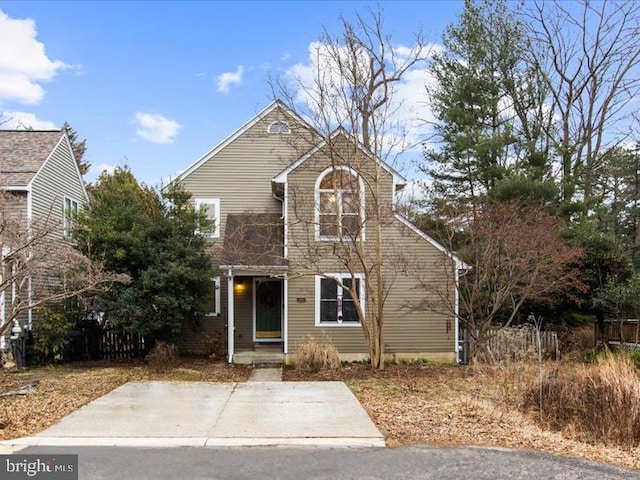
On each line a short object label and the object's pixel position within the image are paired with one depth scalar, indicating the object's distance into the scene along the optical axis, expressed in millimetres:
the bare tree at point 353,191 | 13023
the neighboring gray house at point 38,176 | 14680
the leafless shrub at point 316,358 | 12930
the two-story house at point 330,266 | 13984
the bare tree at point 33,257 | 9523
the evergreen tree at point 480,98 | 22422
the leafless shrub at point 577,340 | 17094
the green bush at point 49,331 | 13305
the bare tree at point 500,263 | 13523
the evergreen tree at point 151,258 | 13227
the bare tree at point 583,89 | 23109
